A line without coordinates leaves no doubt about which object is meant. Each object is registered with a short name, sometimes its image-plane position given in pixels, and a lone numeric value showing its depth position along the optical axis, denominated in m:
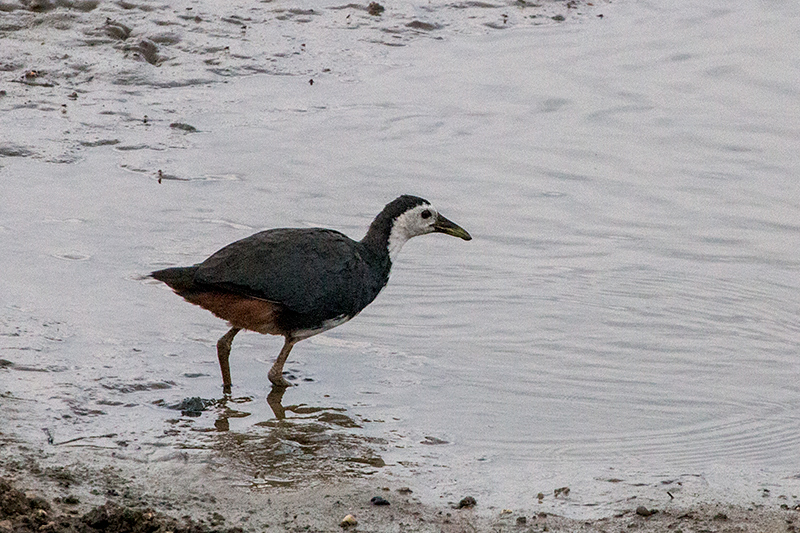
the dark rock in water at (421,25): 28.64
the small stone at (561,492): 11.95
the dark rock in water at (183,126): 22.72
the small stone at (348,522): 10.87
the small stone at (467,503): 11.54
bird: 14.21
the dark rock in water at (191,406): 13.59
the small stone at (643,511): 11.35
